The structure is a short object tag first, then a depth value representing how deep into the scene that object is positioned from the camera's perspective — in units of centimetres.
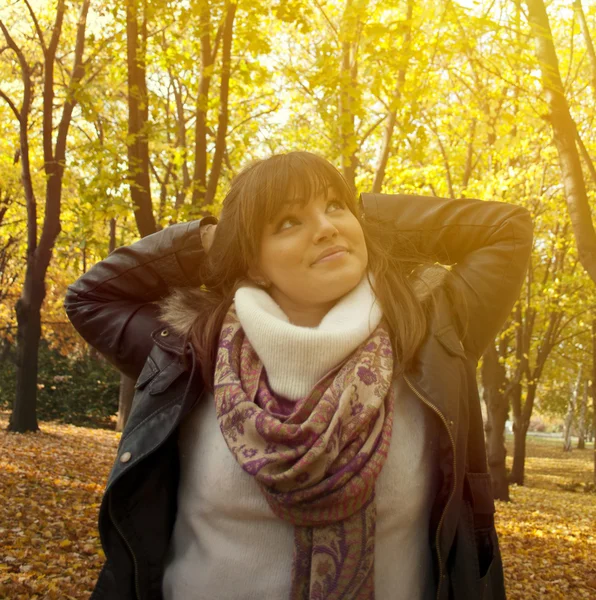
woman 167
